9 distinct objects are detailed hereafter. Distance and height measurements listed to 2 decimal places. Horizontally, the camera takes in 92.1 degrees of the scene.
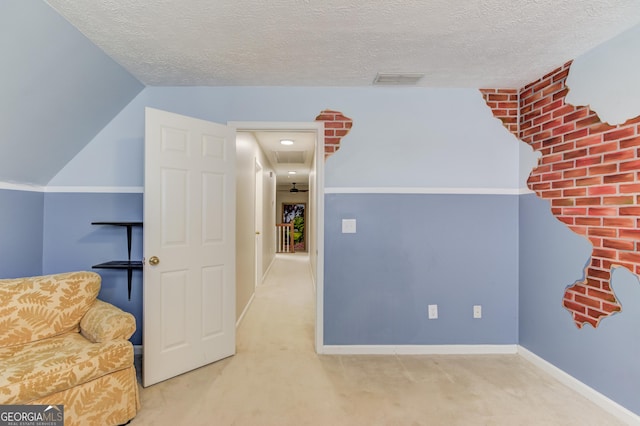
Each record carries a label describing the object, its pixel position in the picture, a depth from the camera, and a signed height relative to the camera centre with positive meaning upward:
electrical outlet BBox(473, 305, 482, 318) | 2.77 -0.87
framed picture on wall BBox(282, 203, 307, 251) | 11.73 -0.14
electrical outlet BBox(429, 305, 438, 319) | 2.75 -0.85
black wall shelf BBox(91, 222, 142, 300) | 2.39 -0.40
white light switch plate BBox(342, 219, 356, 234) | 2.76 -0.11
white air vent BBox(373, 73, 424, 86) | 2.50 +1.13
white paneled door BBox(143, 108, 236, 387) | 2.23 -0.23
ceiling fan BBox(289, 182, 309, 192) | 11.30 +0.96
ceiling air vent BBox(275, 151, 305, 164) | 5.73 +1.15
